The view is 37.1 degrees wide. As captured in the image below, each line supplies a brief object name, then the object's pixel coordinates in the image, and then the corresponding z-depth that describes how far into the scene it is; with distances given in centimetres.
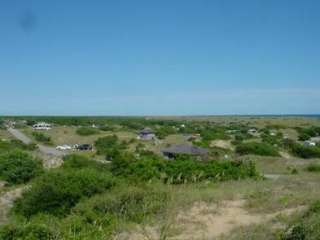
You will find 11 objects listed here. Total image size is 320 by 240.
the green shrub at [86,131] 8806
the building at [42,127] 11012
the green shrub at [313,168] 3781
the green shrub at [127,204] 1853
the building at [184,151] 4775
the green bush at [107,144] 6338
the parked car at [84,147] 6819
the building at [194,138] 7306
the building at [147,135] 7950
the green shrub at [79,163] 3715
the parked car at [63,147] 6878
